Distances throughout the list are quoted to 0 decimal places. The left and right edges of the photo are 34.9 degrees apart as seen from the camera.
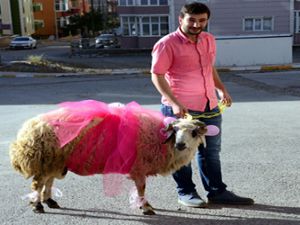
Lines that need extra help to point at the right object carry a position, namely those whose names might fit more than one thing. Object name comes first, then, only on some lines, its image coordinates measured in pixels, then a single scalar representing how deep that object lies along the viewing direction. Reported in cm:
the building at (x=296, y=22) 4012
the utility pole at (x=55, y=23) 7556
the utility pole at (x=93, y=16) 7301
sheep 432
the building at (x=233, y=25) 2205
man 428
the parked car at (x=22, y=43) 5059
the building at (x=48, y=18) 7588
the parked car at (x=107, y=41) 4584
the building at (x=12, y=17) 6656
